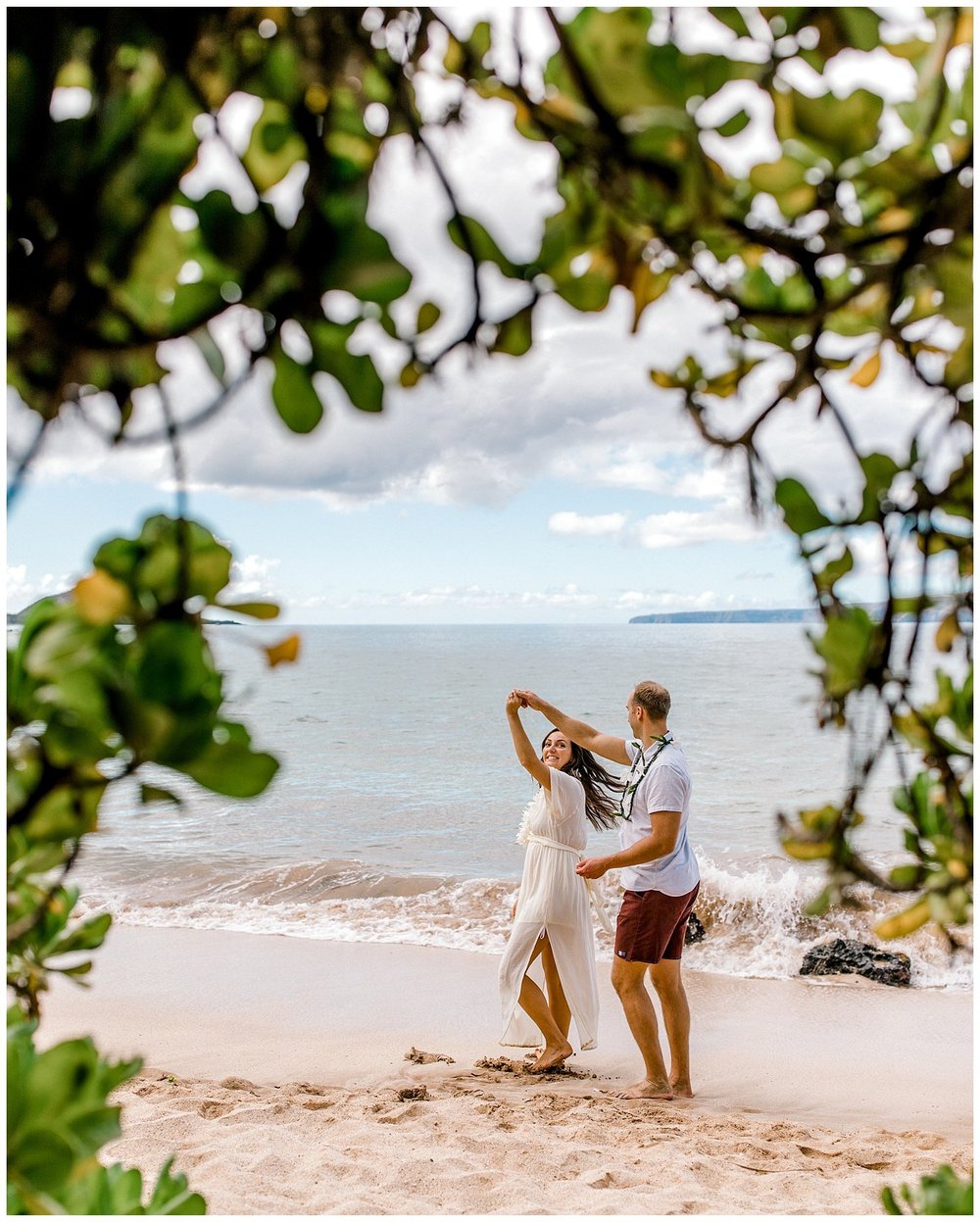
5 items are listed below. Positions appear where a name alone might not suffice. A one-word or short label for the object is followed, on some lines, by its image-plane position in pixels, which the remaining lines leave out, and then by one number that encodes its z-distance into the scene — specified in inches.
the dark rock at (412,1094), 173.6
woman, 194.9
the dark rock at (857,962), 261.9
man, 173.8
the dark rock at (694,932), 305.1
